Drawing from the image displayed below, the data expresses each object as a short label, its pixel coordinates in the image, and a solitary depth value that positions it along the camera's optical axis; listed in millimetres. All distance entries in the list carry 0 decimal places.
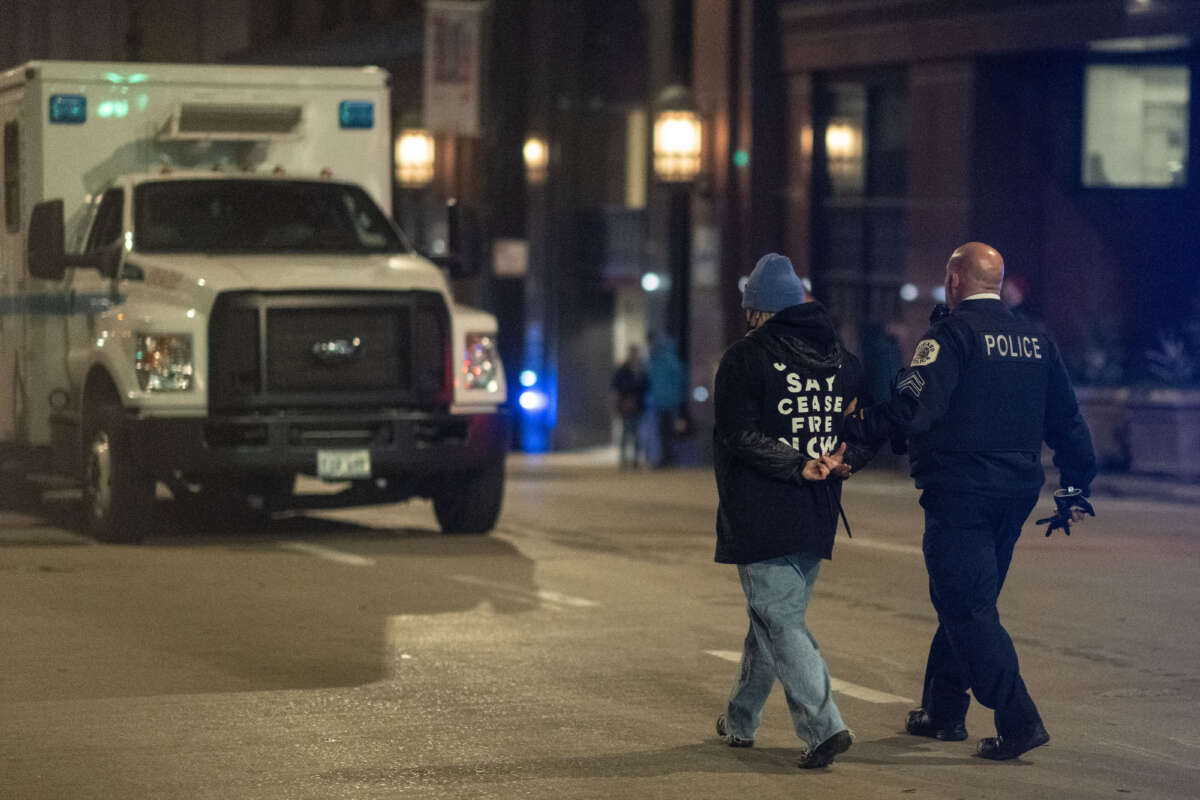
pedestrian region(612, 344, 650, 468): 27797
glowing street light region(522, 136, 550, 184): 35250
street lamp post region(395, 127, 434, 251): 33562
